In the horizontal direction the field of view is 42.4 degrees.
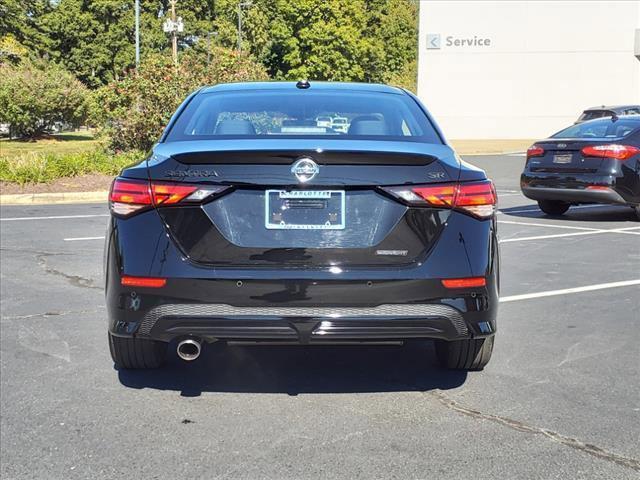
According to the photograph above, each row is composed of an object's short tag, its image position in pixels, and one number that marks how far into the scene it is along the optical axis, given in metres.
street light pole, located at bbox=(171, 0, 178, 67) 42.17
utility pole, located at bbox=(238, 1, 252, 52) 64.36
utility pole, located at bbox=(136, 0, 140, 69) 39.38
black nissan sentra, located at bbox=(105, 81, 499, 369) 3.78
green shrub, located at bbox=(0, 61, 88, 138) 33.50
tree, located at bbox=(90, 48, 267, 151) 18.84
